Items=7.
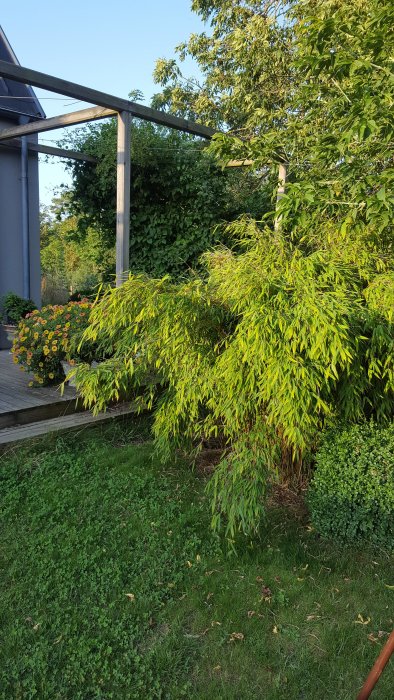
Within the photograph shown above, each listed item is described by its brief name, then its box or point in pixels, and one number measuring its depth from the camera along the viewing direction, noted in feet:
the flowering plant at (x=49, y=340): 14.78
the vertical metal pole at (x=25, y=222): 23.58
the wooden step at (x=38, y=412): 12.87
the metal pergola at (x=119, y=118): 12.75
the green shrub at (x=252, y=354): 7.77
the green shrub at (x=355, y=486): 8.20
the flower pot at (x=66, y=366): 15.17
